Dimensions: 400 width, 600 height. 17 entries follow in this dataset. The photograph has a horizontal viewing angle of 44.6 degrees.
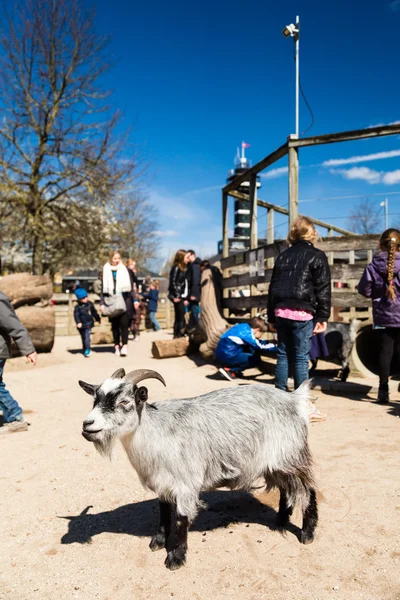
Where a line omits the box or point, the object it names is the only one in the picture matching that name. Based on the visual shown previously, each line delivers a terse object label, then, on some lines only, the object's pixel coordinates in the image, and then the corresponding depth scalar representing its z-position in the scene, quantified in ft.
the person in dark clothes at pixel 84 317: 37.32
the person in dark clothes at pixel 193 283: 38.14
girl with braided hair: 20.01
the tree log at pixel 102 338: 45.39
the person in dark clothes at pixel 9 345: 17.26
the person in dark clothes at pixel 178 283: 40.14
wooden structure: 25.32
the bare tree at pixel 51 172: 61.11
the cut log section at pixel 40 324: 36.01
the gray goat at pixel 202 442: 9.26
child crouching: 26.35
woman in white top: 34.99
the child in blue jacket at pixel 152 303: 59.75
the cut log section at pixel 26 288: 35.47
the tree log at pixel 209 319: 31.78
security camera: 29.04
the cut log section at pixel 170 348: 34.96
